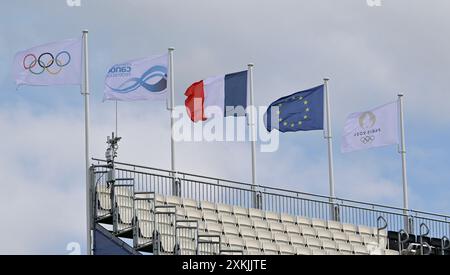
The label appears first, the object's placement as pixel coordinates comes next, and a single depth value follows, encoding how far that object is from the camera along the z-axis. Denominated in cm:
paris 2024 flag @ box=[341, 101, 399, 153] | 4550
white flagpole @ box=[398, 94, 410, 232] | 4594
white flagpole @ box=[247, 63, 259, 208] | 4355
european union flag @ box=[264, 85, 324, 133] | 4469
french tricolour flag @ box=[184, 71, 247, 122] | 4338
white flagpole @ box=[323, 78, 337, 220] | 4550
